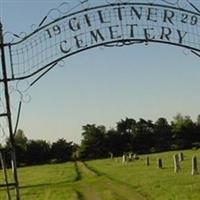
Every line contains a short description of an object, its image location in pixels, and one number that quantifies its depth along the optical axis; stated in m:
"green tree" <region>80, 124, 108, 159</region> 120.62
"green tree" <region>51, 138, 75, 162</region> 118.88
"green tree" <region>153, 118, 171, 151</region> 119.54
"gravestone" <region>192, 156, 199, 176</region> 35.58
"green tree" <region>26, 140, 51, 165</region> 116.09
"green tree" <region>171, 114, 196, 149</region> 118.44
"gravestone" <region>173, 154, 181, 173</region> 39.55
